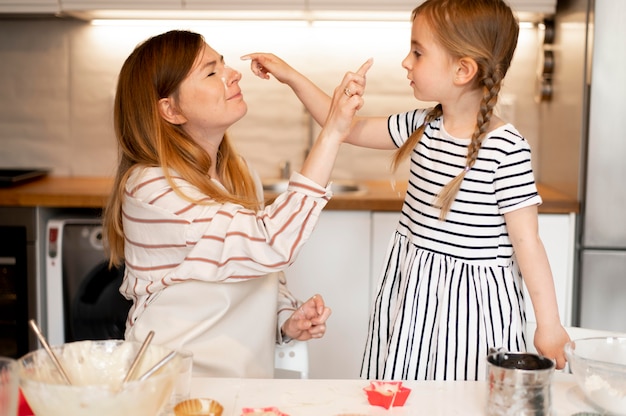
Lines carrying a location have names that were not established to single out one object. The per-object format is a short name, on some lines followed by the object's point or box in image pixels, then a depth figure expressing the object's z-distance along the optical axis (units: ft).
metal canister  3.70
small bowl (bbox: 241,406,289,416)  3.78
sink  10.30
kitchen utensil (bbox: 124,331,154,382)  3.65
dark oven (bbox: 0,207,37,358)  9.05
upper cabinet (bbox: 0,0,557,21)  9.27
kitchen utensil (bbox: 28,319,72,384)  3.65
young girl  5.38
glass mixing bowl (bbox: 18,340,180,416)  3.29
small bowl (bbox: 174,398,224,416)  3.72
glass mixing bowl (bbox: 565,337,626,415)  3.80
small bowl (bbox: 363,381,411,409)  3.98
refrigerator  8.58
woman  4.79
